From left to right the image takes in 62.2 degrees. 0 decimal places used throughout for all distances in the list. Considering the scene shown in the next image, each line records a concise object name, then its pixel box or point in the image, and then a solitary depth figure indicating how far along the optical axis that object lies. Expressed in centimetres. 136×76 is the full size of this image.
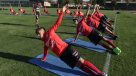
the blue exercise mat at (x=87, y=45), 580
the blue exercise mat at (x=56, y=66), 408
